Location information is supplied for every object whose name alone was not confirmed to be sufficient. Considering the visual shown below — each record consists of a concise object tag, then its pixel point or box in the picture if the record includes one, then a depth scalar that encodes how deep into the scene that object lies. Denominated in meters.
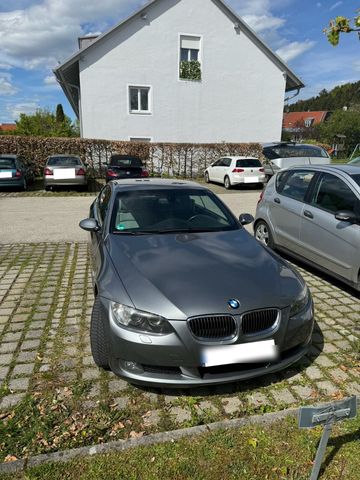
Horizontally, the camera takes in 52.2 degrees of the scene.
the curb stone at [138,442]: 2.21
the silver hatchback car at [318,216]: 4.54
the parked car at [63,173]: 14.16
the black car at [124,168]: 14.73
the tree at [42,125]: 40.50
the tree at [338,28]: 2.62
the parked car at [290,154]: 13.88
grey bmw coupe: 2.55
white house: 20.36
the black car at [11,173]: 13.81
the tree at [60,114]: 51.36
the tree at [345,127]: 43.58
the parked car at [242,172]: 16.19
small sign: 1.82
